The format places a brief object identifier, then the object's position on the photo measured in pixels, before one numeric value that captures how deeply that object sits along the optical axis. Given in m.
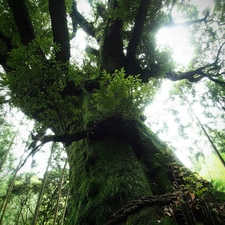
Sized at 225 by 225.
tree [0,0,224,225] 2.36
